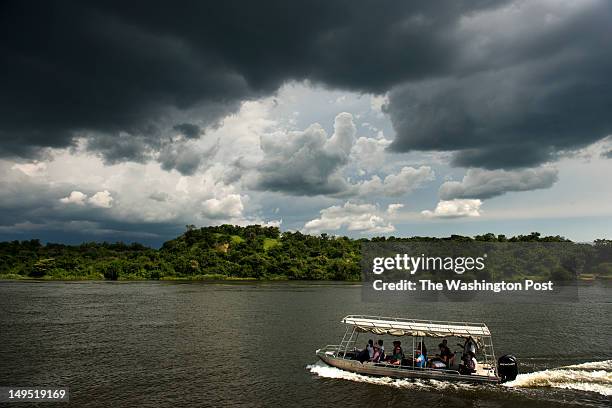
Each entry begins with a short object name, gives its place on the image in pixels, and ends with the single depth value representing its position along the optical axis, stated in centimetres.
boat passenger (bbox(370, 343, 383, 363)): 3491
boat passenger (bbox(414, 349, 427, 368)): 3391
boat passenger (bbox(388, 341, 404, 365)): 3472
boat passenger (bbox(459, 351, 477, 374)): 3294
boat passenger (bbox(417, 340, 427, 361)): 3450
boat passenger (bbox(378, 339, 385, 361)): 3522
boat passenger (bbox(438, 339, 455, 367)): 3422
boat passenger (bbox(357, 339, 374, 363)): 3512
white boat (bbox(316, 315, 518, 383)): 3288
